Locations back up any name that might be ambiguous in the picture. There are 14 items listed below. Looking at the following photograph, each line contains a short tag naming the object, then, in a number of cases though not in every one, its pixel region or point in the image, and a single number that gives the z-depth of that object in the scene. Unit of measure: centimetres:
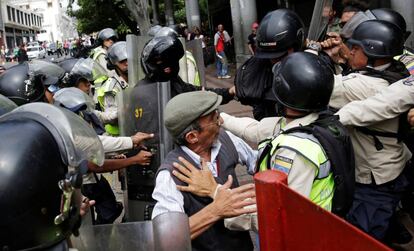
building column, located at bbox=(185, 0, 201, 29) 2180
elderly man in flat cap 188
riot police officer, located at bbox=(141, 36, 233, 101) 294
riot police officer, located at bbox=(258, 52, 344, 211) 195
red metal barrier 118
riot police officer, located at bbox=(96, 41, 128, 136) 403
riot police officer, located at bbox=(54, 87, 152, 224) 297
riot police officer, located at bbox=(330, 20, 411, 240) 278
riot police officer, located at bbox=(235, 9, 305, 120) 280
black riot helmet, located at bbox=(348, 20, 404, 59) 280
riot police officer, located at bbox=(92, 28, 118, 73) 706
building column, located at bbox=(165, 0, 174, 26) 2500
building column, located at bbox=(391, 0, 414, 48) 683
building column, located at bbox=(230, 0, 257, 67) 1433
